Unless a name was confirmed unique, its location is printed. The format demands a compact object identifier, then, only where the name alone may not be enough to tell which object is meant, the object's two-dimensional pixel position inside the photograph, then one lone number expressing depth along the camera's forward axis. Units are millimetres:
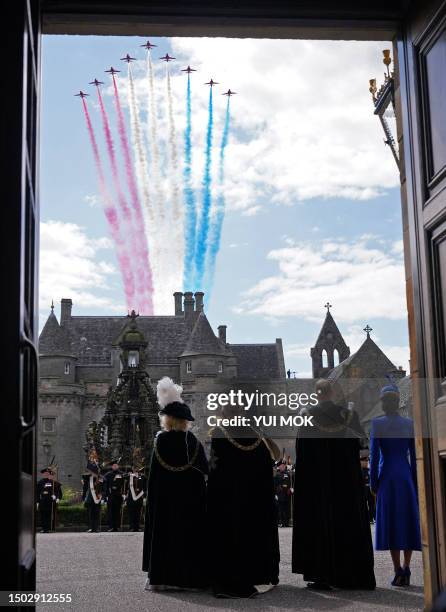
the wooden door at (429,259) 4398
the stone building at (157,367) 58875
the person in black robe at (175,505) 7707
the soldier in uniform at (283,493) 23119
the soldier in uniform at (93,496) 21469
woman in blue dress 7797
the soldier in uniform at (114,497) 21625
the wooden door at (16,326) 3082
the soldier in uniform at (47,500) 21641
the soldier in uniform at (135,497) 21203
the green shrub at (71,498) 31409
